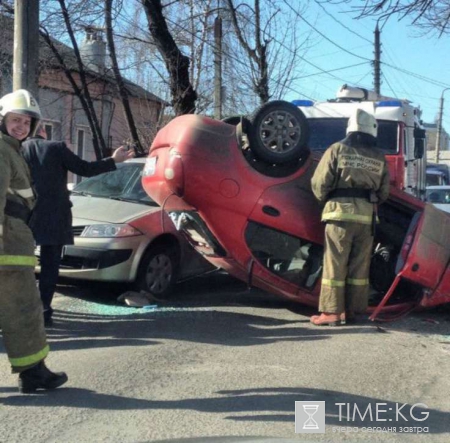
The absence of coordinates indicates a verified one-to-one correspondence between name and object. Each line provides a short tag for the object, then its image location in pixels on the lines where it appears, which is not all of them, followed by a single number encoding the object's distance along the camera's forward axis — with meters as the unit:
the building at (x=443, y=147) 62.44
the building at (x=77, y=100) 15.32
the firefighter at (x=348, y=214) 5.91
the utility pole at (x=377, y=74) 27.75
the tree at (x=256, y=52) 18.02
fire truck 9.27
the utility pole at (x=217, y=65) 15.19
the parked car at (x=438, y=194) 16.36
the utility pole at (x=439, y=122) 47.33
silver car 6.86
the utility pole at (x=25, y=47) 7.55
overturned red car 5.78
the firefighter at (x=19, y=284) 4.03
